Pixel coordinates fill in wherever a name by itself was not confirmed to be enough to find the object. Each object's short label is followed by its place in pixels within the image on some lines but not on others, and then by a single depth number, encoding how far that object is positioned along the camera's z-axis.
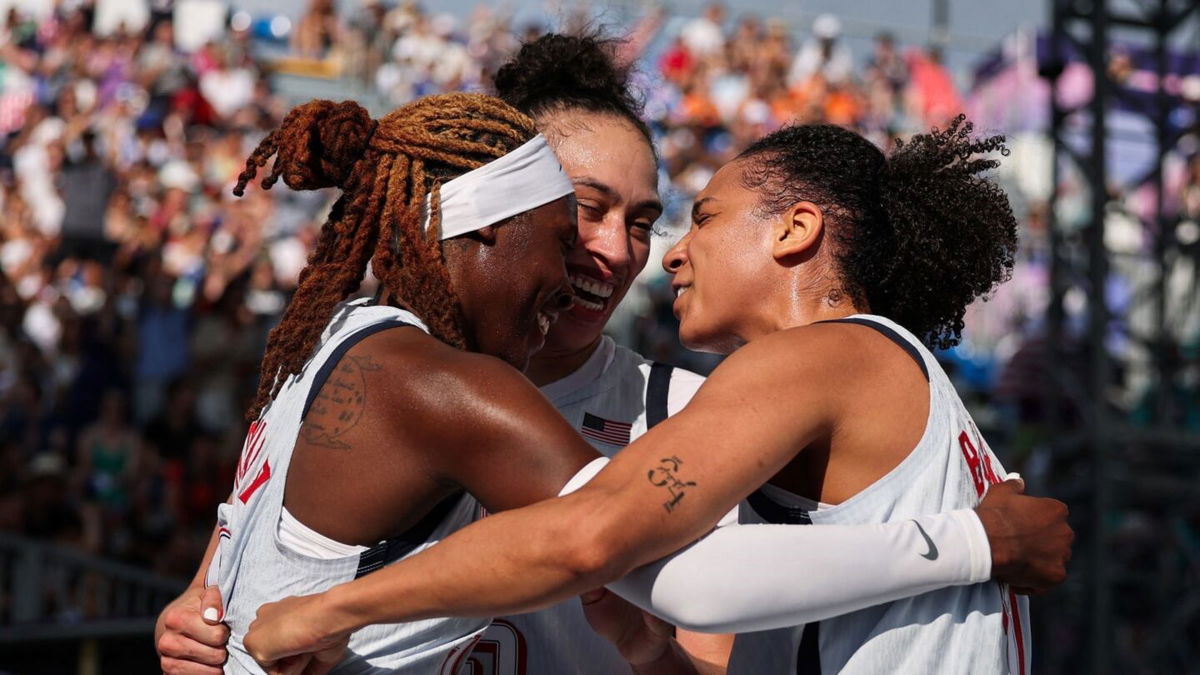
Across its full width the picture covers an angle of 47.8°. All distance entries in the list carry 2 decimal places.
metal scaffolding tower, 7.51
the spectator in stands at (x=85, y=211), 10.11
